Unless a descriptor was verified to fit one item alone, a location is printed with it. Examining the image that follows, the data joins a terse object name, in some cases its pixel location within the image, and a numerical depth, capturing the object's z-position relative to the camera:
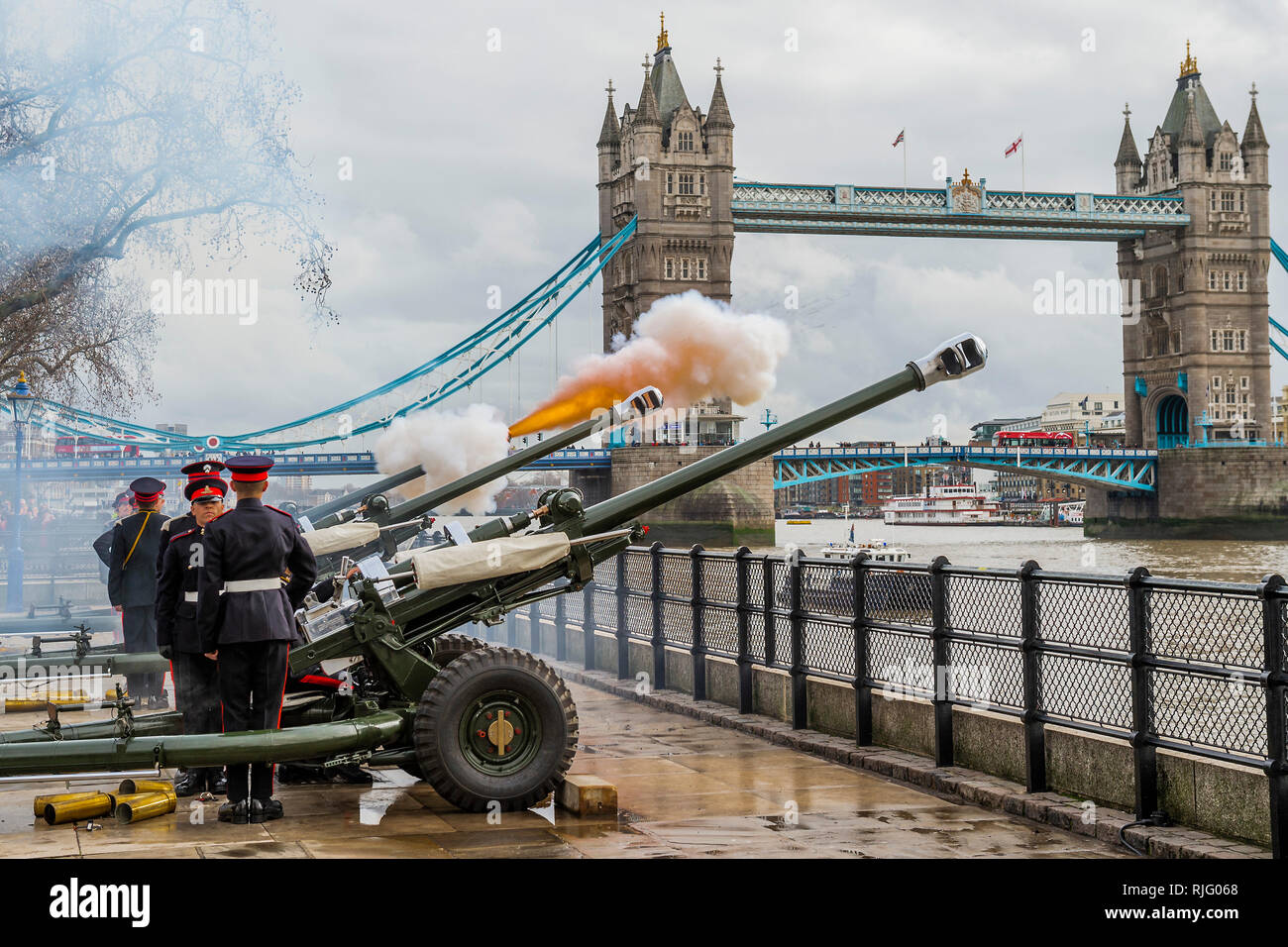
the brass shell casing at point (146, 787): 6.97
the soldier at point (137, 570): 10.91
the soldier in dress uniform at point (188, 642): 7.45
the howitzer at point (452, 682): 6.52
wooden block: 6.96
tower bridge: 83.12
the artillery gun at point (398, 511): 9.34
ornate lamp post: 22.14
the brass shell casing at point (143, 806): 6.69
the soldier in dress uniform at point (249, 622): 6.82
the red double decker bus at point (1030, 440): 81.88
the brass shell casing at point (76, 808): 6.60
